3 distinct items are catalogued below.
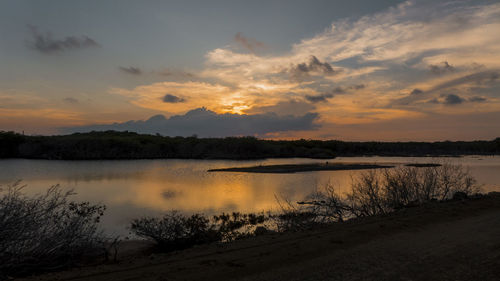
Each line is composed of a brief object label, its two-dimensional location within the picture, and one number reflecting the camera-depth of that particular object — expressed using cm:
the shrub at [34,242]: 732
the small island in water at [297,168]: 4712
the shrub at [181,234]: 1091
